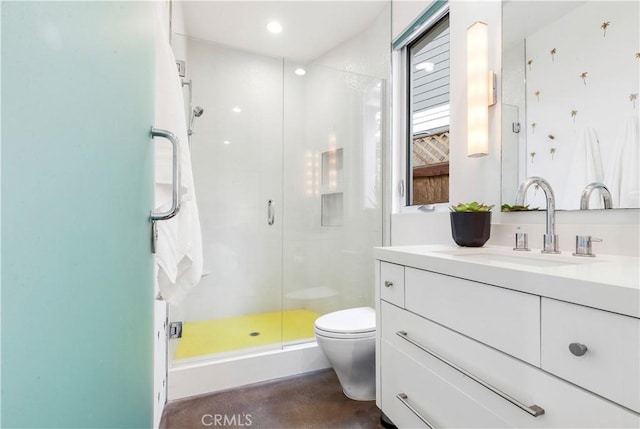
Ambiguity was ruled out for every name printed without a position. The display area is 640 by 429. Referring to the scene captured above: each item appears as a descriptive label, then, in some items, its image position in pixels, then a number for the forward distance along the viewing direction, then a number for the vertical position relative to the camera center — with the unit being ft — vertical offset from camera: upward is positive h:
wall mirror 3.34 +1.48
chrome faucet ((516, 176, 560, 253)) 3.76 -0.01
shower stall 7.80 +0.89
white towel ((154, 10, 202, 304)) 3.32 +0.17
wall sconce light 4.87 +2.05
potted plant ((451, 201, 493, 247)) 4.45 -0.12
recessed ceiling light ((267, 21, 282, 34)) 7.84 +4.86
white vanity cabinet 1.95 -1.18
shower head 7.16 +2.43
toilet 5.22 -2.33
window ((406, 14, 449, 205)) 6.13 +2.13
